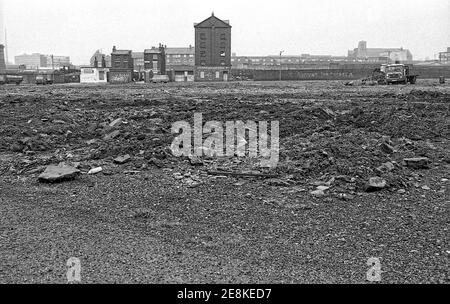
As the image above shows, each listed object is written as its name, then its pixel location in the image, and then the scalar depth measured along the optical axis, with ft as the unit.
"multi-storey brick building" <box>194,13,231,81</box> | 267.18
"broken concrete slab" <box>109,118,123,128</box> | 45.99
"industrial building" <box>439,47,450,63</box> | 438.81
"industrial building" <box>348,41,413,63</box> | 471.29
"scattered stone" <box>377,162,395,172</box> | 28.60
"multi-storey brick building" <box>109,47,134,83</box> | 238.27
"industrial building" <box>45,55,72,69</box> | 576.61
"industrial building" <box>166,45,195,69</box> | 361.30
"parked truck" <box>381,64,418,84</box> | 153.17
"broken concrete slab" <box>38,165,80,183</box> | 29.09
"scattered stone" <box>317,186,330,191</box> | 26.41
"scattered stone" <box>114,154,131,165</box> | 33.09
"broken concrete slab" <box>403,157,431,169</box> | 30.96
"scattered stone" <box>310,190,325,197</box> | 25.65
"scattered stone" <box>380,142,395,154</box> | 33.60
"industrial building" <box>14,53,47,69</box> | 613.85
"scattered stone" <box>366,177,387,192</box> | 25.95
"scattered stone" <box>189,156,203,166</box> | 32.32
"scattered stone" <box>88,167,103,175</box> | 30.90
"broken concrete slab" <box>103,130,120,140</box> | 40.78
